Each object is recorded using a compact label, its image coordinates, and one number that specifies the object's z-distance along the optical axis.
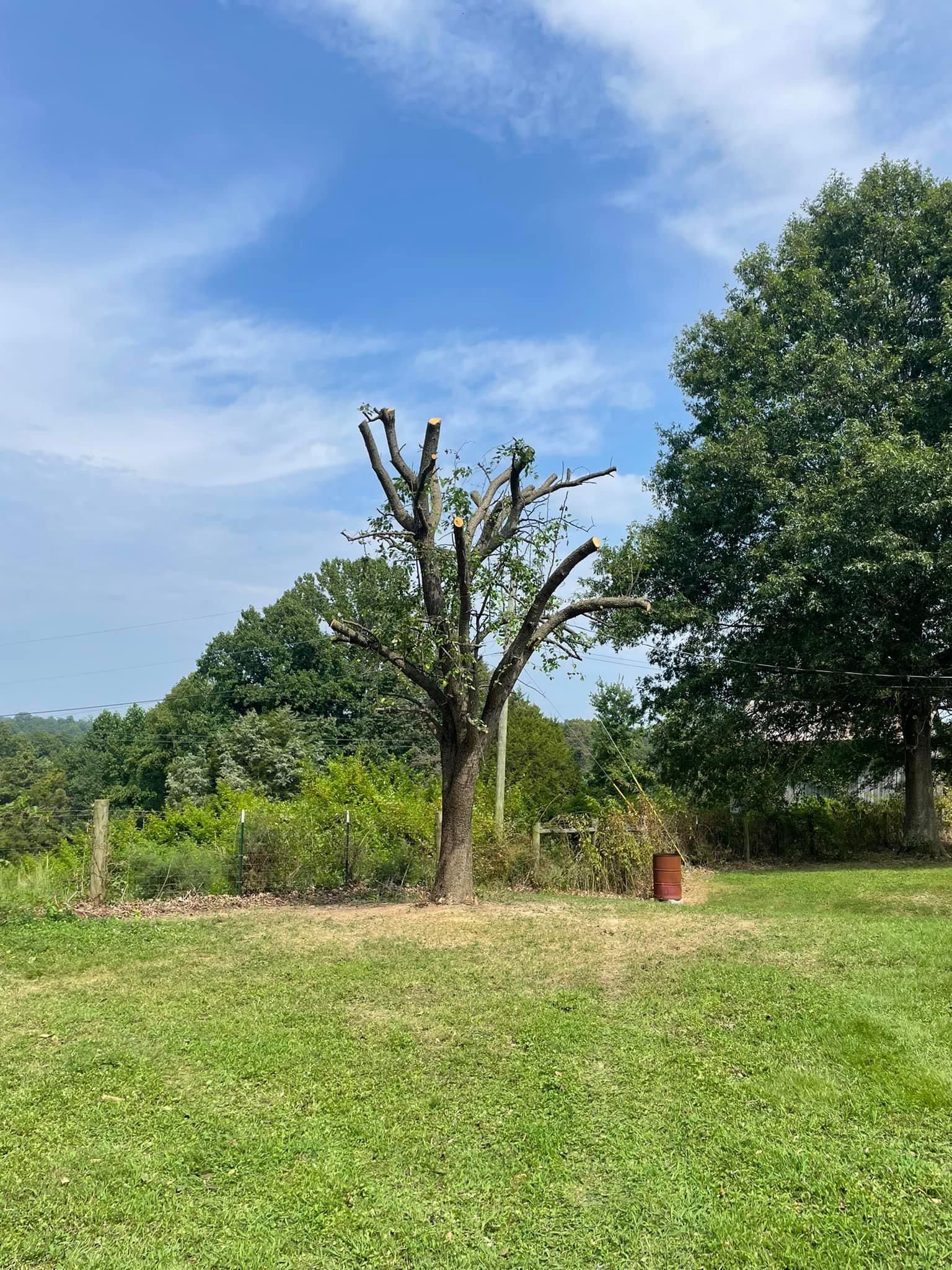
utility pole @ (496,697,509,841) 15.82
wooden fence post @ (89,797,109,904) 10.24
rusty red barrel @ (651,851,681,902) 12.05
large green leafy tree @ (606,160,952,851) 15.27
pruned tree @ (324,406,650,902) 10.20
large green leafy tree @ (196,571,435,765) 44.69
